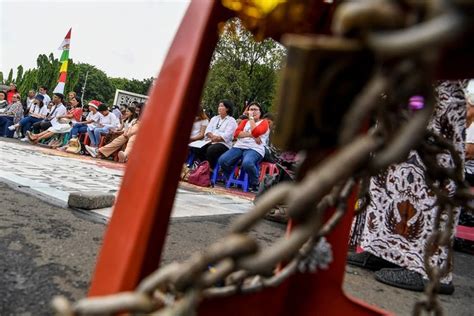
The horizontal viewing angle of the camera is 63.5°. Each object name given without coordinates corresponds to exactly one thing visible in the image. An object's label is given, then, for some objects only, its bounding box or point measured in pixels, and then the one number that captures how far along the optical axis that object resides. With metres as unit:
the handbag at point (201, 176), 5.11
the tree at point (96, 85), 56.84
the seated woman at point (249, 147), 4.99
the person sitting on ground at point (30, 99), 11.30
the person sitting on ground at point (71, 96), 10.20
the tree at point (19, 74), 45.06
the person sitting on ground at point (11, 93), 11.21
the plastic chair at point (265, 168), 5.22
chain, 0.25
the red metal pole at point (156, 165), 0.53
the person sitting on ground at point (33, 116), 9.76
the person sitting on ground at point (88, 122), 8.64
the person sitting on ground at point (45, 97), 10.21
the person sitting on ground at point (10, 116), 9.83
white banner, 14.59
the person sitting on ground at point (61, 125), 8.74
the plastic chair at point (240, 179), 5.39
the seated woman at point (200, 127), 5.70
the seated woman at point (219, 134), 5.37
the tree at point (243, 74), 21.55
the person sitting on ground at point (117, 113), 9.63
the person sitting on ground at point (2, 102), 10.58
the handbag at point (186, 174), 5.34
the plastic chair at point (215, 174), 5.56
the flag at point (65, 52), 15.76
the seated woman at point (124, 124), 8.14
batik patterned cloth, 1.54
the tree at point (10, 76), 49.37
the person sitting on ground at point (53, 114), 9.28
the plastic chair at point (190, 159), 5.96
